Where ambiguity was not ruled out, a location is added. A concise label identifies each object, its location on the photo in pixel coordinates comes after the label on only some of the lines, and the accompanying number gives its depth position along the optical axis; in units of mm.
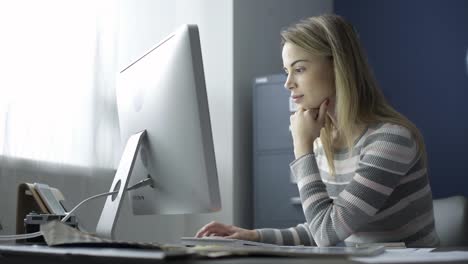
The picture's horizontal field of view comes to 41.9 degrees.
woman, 1444
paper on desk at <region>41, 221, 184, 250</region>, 704
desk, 602
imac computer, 1085
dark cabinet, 3322
